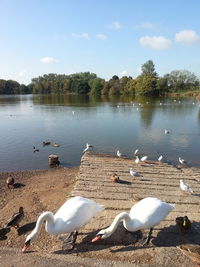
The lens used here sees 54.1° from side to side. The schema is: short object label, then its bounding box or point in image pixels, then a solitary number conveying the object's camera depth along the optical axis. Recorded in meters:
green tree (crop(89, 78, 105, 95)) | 100.55
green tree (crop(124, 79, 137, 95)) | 92.64
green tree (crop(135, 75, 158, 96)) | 82.22
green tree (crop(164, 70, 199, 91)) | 90.58
